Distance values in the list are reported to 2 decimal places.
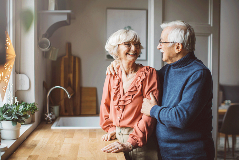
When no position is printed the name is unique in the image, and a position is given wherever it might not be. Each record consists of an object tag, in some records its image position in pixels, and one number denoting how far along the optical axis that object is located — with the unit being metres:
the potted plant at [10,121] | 1.36
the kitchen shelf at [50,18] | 2.07
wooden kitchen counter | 1.26
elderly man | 1.17
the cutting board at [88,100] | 2.52
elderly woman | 1.34
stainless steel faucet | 2.06
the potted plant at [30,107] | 1.52
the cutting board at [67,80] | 2.46
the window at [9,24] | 1.55
